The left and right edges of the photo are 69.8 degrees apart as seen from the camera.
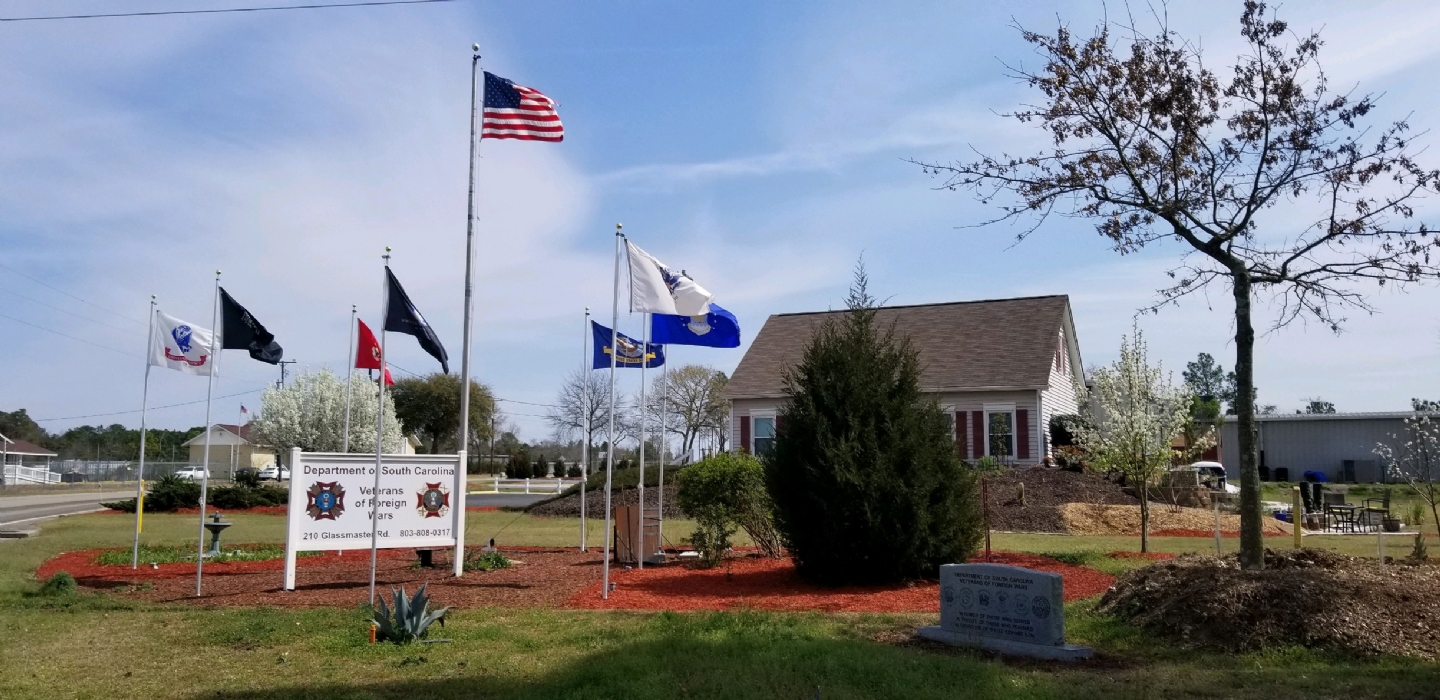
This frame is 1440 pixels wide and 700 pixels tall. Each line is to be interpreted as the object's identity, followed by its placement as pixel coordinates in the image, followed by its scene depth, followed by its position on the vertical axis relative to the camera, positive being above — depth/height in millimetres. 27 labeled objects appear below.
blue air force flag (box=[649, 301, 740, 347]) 15953 +1923
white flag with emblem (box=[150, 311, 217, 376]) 14523 +1434
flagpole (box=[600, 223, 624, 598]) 12519 +1662
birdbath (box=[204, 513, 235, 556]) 17609 -1391
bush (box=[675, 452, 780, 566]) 15823 -699
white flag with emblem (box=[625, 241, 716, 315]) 13844 +2200
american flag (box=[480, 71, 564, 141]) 14469 +4730
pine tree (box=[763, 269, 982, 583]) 13266 -228
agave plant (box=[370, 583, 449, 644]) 9281 -1532
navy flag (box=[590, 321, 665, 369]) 18062 +1744
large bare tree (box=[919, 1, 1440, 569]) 11328 +3456
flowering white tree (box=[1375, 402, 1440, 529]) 16719 -80
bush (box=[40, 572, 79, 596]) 12688 -1714
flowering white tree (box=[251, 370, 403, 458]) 46312 +1443
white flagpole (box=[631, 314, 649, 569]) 15845 -1495
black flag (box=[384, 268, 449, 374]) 12922 +1662
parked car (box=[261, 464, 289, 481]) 59069 -1521
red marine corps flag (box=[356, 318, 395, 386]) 17859 +1723
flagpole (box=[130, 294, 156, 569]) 14718 -577
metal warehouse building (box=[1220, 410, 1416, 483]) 48312 +705
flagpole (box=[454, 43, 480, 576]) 14961 +1221
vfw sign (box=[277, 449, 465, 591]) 13539 -722
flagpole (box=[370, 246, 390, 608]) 11496 +113
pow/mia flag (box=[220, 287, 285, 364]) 14039 +1637
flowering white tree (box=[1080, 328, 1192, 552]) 19844 +759
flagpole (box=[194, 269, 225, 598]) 12938 +992
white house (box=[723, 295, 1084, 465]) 32719 +2864
